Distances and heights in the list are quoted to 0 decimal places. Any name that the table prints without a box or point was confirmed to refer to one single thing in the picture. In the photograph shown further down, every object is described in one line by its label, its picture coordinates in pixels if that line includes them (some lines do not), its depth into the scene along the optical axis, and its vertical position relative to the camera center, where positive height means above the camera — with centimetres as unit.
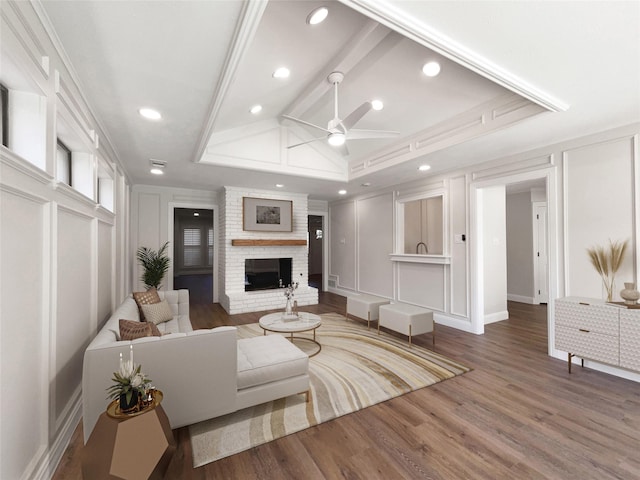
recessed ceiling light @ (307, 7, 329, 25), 198 +162
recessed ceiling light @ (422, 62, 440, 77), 259 +160
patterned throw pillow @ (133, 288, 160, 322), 325 -64
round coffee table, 327 -97
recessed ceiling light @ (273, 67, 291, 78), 278 +170
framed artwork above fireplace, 578 +61
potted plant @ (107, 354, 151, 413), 143 -71
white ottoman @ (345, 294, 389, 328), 432 -98
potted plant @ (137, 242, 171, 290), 517 -37
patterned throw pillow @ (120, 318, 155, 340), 198 -61
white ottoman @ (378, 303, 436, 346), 359 -100
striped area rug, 195 -132
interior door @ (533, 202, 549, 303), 598 -15
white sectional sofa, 164 -89
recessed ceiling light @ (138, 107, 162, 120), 248 +116
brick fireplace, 550 -24
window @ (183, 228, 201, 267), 1157 -13
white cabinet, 254 -86
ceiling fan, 272 +112
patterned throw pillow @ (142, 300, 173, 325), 318 -78
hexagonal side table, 131 -97
